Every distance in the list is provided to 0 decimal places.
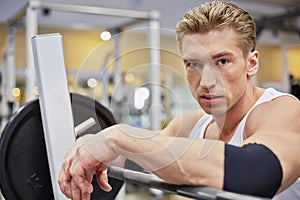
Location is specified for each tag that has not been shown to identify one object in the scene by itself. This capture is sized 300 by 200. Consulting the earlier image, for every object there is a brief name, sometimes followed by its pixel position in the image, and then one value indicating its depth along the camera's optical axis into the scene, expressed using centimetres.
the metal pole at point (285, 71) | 566
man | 60
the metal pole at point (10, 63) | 325
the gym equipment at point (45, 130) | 95
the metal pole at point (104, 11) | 268
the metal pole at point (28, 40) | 231
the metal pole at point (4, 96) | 330
